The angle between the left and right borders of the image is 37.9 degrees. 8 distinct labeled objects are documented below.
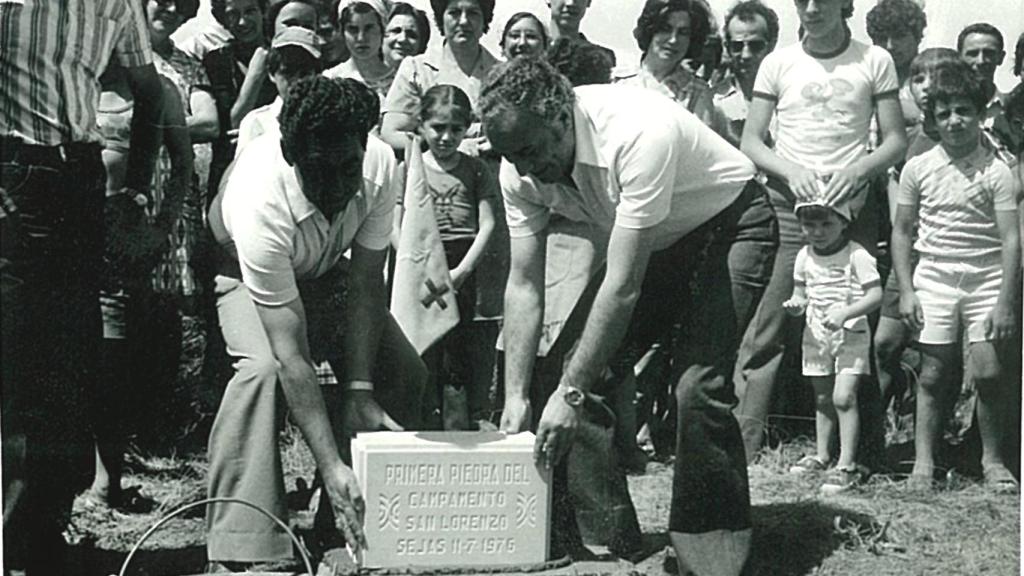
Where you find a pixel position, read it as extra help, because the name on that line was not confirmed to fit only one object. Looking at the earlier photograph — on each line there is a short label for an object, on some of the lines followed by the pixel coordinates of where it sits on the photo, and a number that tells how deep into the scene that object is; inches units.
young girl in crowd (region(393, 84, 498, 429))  214.7
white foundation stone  181.6
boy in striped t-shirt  217.3
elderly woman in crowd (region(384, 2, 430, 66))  218.4
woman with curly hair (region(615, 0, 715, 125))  215.3
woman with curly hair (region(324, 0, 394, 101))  217.8
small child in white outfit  220.1
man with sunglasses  216.2
